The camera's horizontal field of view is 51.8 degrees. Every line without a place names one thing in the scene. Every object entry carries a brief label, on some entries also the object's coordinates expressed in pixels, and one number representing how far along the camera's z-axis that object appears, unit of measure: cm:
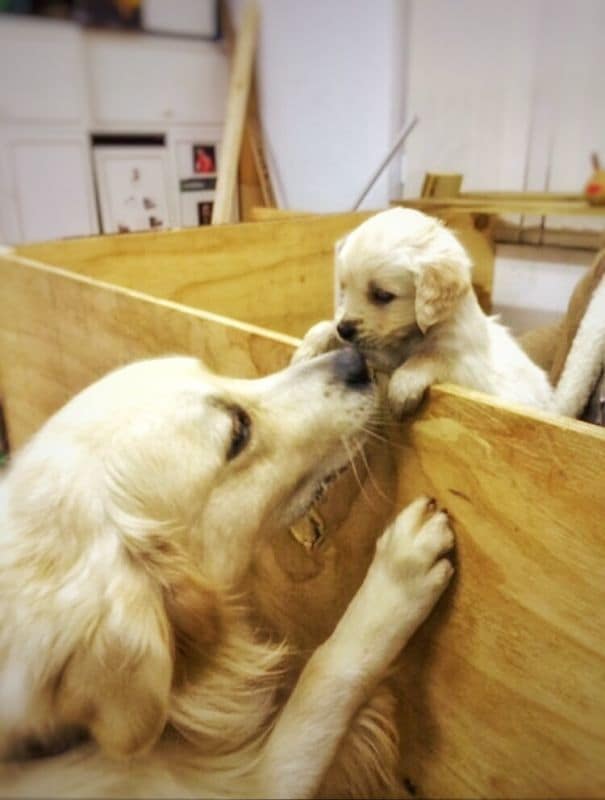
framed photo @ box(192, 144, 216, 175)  230
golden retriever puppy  79
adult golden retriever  55
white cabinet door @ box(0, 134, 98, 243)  209
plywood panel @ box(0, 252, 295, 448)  87
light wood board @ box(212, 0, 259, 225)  193
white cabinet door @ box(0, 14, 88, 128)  196
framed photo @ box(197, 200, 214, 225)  230
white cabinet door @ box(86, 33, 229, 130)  212
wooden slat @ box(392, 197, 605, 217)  163
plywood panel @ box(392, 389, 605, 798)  52
